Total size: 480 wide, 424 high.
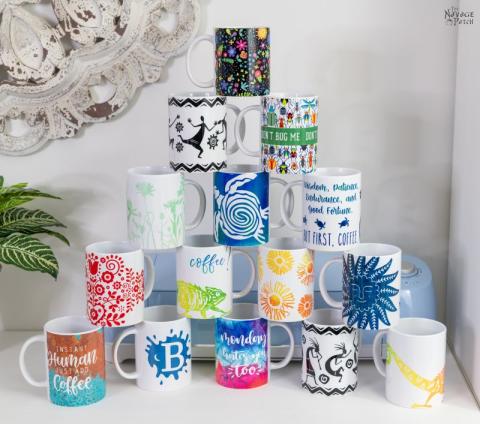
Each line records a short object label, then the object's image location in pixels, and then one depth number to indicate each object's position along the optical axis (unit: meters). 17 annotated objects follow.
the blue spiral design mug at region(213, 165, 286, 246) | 1.74
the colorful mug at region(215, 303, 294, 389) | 1.78
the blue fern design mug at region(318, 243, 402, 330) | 1.72
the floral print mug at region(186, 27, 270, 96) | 1.72
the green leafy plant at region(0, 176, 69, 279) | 1.87
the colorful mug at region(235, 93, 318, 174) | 1.72
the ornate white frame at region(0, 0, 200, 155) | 1.95
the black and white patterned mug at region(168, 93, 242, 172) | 1.73
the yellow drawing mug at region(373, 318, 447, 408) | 1.71
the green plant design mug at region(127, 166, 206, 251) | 1.74
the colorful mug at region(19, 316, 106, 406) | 1.72
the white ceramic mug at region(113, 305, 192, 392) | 1.77
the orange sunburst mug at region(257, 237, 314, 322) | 1.75
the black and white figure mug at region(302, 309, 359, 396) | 1.76
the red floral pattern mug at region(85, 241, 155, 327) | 1.73
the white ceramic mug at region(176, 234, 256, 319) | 1.76
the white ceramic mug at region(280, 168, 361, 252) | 1.72
